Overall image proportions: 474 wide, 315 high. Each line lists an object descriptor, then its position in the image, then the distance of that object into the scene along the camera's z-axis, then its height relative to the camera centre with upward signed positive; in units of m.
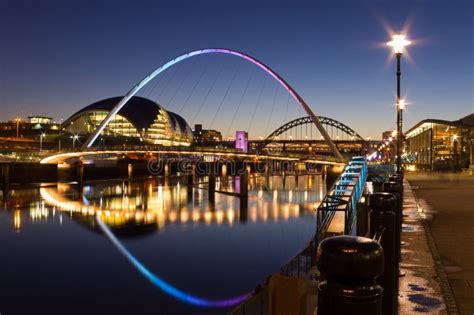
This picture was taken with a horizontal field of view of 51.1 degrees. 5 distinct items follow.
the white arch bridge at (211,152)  79.44 +8.25
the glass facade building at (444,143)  81.81 +2.83
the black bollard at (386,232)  4.02 -0.72
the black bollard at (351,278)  2.27 -0.57
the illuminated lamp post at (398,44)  20.27 +4.70
